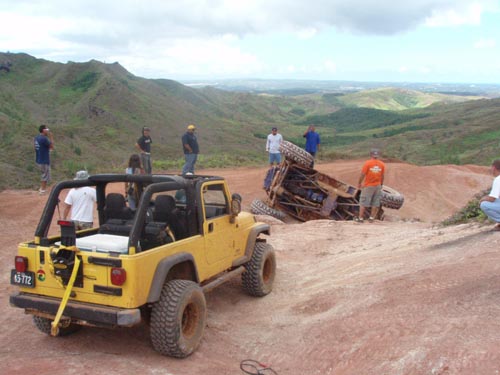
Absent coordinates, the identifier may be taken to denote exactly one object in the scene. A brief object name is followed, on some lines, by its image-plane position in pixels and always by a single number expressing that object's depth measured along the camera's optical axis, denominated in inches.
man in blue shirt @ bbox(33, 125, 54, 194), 573.0
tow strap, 196.9
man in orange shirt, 497.0
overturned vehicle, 549.6
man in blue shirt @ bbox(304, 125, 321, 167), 697.6
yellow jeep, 196.5
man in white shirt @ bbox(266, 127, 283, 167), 695.1
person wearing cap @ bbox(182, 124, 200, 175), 599.8
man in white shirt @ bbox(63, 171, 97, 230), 299.3
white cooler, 203.9
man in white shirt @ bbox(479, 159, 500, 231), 316.8
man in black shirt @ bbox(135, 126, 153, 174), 581.9
